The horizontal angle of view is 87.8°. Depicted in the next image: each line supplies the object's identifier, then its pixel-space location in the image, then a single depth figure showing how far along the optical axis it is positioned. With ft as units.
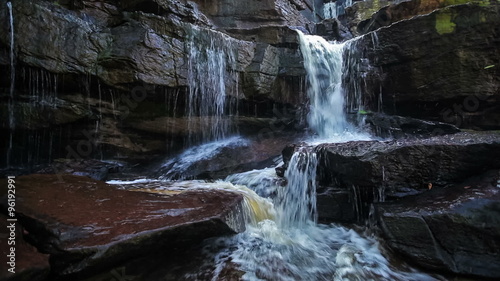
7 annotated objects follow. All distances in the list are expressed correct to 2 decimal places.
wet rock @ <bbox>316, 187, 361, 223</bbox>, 16.11
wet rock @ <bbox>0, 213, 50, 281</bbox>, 8.33
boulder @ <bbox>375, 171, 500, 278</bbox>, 10.75
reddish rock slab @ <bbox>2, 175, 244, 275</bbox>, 9.82
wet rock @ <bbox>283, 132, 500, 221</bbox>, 13.75
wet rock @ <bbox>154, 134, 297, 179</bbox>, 24.18
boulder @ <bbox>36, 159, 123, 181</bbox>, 22.69
